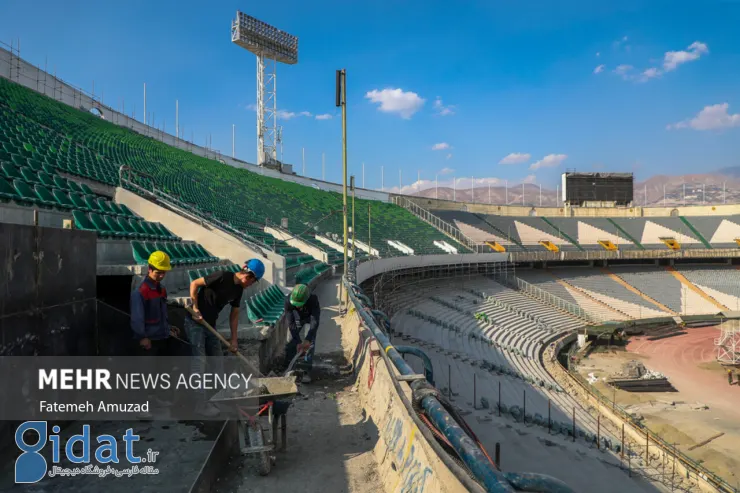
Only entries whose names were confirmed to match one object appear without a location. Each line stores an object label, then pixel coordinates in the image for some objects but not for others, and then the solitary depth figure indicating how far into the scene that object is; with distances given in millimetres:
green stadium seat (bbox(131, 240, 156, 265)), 7021
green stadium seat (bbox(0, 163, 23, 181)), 8283
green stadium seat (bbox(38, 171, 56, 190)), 8695
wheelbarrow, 3874
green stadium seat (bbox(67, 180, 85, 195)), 9766
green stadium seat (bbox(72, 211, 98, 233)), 7285
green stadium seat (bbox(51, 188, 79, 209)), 7939
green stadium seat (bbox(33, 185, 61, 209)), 7463
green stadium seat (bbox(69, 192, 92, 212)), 8420
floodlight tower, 43906
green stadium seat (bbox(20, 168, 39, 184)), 8656
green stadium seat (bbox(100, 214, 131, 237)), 7885
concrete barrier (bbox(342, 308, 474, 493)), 2461
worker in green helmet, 6188
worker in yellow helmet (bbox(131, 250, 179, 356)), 4402
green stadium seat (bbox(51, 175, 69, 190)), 9430
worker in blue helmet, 4781
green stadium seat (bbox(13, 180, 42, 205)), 6989
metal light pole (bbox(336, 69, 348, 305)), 11047
